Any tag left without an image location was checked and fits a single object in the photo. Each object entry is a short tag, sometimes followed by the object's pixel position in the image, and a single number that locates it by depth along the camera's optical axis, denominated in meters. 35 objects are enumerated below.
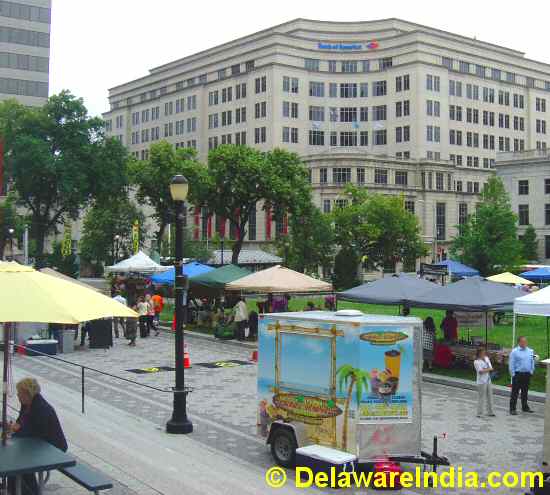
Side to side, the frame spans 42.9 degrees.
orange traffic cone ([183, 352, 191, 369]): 21.44
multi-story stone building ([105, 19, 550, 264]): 95.88
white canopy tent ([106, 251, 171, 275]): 38.53
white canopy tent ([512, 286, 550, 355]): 16.42
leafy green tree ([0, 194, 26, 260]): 69.89
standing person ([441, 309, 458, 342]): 23.06
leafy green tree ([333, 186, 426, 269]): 71.38
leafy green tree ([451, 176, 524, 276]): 51.91
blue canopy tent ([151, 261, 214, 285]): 35.19
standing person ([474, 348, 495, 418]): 15.23
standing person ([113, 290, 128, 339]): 29.78
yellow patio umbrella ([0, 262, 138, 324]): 7.92
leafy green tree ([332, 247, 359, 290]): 56.59
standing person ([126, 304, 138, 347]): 26.28
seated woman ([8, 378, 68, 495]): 8.88
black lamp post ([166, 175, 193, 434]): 13.50
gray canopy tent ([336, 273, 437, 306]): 22.81
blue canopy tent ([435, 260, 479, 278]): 42.75
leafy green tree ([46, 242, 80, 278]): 48.03
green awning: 30.57
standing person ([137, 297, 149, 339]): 28.41
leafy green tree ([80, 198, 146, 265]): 76.19
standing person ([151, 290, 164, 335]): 32.09
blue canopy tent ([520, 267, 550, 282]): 42.60
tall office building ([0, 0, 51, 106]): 84.44
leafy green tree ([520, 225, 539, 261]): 86.38
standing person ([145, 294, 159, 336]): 29.38
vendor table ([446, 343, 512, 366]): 20.94
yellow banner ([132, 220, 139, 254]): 60.71
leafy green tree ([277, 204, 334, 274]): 64.69
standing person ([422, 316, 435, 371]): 21.45
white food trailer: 10.48
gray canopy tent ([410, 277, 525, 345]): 19.77
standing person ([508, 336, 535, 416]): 15.53
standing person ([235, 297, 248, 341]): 28.12
